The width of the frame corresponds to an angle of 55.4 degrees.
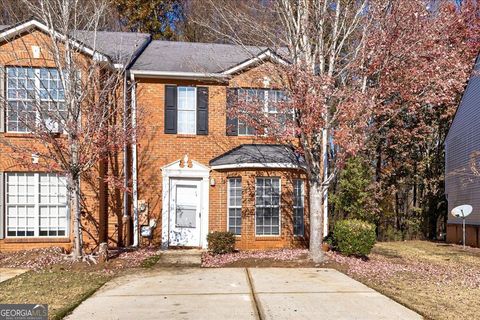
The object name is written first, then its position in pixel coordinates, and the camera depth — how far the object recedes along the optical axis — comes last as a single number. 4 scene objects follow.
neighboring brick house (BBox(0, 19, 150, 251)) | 12.55
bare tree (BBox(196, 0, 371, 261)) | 10.77
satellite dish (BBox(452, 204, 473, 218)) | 17.17
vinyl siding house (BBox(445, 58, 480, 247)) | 18.09
